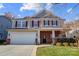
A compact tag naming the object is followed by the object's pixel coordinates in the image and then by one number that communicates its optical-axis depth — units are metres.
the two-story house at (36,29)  5.43
